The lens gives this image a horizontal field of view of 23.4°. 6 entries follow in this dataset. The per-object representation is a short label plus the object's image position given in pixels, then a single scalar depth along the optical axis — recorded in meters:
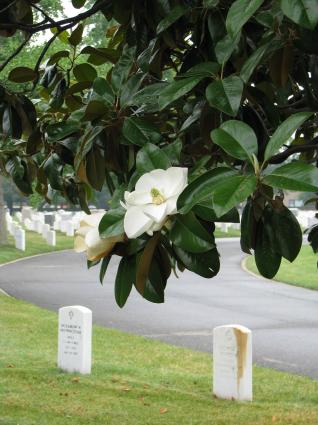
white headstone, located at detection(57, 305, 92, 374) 7.89
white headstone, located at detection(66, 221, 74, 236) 33.09
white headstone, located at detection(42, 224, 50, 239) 29.79
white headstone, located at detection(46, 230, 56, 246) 28.17
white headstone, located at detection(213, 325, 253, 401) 6.89
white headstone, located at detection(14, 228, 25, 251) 25.20
